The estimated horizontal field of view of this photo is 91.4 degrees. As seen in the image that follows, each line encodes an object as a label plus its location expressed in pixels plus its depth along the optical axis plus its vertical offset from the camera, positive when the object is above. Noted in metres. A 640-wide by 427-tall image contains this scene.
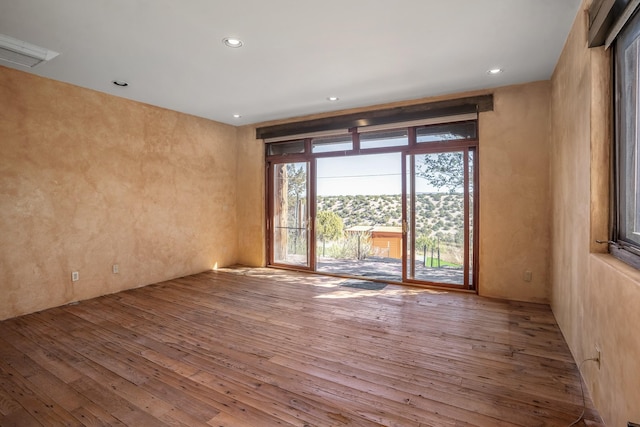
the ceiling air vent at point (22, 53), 2.83 +1.52
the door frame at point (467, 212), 4.30 +0.01
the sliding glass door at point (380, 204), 4.43 +0.16
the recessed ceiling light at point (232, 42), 2.85 +1.59
